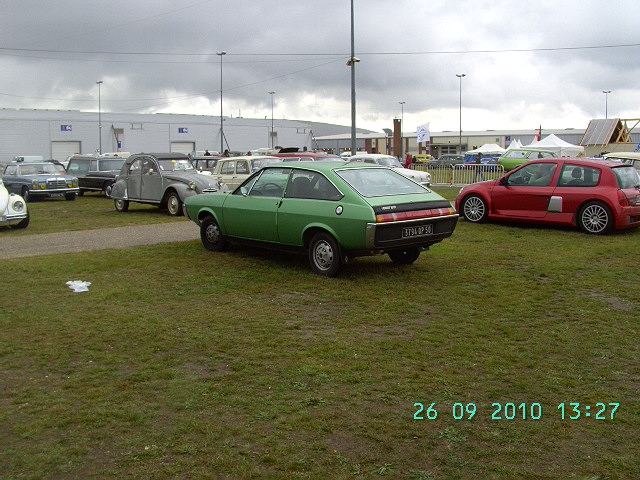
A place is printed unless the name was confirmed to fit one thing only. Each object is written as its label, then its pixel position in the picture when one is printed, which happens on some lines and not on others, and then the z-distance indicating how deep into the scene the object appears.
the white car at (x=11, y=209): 15.67
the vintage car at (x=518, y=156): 30.30
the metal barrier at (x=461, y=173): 30.06
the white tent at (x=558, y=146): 41.03
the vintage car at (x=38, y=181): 25.16
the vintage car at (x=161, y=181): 18.86
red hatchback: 13.03
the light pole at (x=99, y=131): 68.05
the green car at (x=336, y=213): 8.66
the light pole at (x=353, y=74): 28.17
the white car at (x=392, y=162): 25.80
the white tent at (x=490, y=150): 55.94
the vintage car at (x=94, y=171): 28.55
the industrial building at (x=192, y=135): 62.06
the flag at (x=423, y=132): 48.58
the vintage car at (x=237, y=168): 21.69
